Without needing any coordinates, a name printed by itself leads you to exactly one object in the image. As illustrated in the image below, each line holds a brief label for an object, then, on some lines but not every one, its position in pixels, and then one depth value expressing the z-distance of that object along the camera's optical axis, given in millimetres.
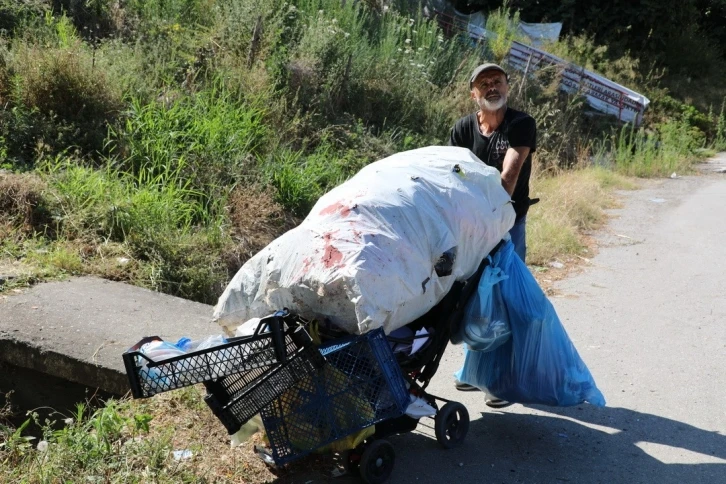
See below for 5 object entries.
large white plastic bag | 3666
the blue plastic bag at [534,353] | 4551
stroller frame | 4090
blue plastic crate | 3781
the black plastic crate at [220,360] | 3410
